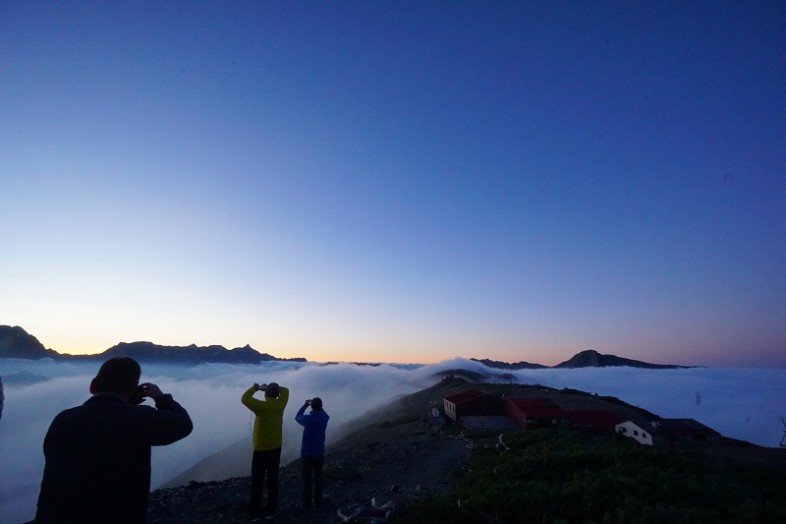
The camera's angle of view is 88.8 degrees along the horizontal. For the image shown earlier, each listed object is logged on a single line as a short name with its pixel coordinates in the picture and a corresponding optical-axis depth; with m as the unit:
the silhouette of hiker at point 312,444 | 9.42
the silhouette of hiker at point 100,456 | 2.86
